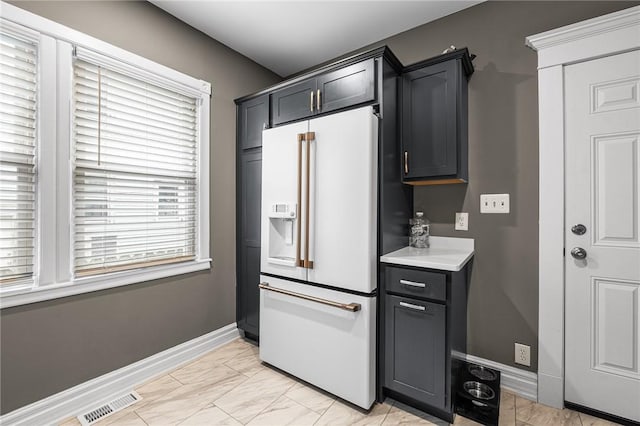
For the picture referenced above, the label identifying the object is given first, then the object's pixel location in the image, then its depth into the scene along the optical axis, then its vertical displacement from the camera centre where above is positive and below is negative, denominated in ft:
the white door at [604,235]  5.48 -0.42
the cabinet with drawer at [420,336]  5.45 -2.41
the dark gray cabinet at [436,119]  6.44 +2.11
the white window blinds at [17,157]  5.28 +1.00
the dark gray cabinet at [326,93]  6.45 +2.89
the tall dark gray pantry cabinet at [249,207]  8.77 +0.15
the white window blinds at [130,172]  6.27 +0.94
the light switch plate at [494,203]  6.73 +0.23
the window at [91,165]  5.41 +1.03
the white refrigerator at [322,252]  5.99 -0.89
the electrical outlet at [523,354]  6.47 -3.12
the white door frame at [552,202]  6.04 +0.23
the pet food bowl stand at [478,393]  5.65 -3.77
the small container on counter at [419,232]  7.34 -0.49
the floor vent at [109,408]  5.77 -4.06
